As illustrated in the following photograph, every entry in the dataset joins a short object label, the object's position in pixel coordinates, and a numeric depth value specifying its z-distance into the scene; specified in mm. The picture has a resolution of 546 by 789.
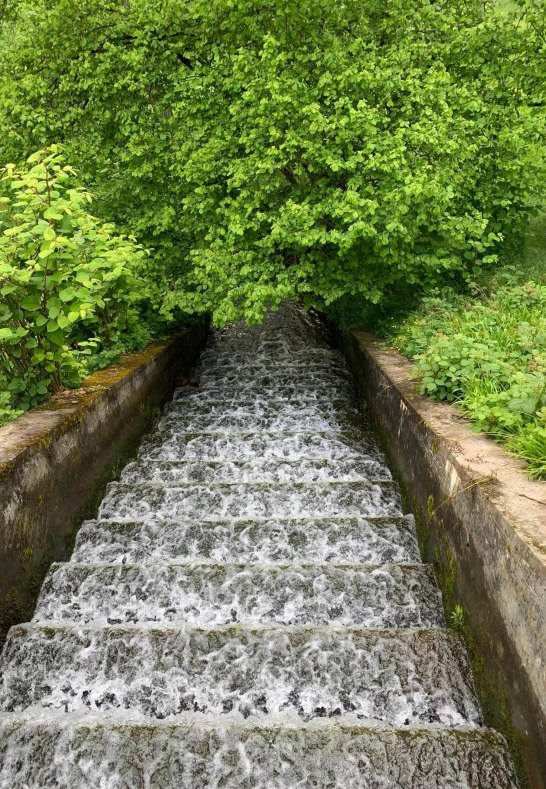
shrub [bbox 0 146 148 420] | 4832
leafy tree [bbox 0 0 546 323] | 7008
